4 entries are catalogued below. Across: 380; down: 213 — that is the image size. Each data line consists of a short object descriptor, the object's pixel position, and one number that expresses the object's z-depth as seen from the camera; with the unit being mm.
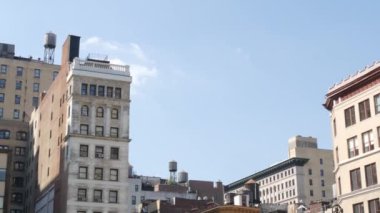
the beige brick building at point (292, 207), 130000
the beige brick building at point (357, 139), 71625
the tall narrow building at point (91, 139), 105125
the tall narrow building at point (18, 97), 147250
